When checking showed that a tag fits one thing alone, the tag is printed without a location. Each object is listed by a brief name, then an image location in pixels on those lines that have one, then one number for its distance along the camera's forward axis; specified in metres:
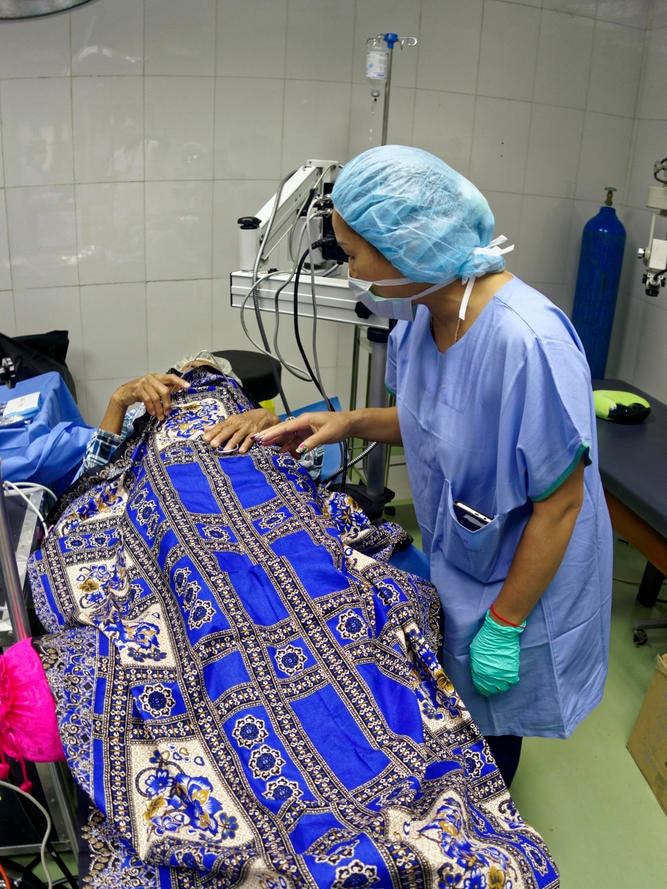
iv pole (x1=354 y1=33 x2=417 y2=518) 2.25
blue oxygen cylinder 3.05
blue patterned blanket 1.09
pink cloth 1.29
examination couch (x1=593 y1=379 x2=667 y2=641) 2.04
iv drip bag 2.54
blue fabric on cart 1.96
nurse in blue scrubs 1.32
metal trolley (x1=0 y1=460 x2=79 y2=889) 1.48
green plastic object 2.44
